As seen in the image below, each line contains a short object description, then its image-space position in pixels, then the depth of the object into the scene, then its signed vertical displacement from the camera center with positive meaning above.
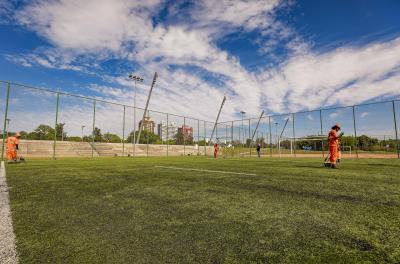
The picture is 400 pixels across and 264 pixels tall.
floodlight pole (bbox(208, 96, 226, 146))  39.08 +5.28
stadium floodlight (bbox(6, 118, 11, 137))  18.20 +1.97
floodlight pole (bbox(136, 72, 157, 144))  31.72 +9.30
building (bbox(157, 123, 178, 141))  32.46 +2.55
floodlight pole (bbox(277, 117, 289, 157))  31.03 +1.41
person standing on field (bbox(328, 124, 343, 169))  9.09 +0.20
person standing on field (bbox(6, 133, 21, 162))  12.33 +0.08
